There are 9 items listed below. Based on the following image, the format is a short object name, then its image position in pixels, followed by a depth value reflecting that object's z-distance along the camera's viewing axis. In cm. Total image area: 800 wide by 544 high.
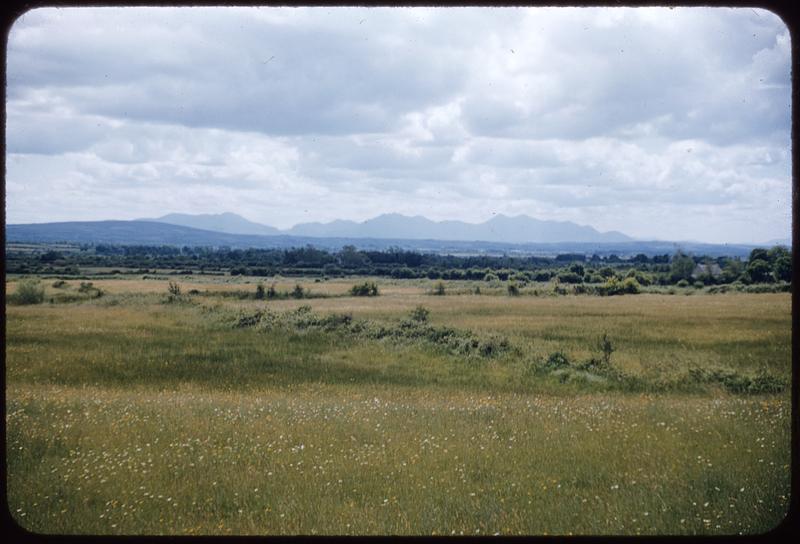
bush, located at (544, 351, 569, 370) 1917
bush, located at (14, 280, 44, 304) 3509
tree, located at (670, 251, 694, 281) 4084
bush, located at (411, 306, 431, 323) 3015
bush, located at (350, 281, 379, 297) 4550
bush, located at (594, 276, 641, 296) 4181
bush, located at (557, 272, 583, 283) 4572
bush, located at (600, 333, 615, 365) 1908
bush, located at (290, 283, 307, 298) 4153
